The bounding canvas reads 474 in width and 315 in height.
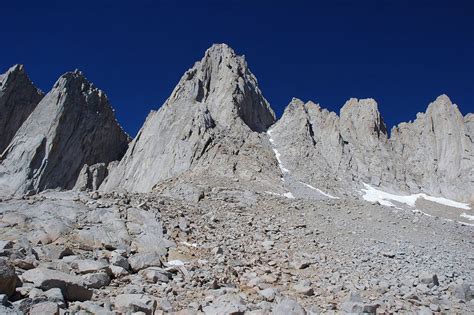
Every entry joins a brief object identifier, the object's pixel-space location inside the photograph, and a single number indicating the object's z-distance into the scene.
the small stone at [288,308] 10.83
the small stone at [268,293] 12.68
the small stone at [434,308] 13.30
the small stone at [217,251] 17.64
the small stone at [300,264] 17.45
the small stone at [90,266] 12.23
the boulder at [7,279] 8.83
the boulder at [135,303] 10.12
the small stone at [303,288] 14.17
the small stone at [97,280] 11.45
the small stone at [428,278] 15.66
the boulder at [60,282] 9.91
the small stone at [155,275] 12.98
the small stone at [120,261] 13.54
